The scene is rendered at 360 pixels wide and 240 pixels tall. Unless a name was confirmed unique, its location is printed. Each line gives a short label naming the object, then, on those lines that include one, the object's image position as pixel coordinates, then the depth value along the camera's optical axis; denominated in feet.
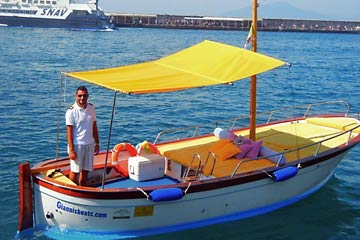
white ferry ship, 321.32
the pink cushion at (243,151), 38.47
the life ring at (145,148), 36.58
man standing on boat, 31.58
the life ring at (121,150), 37.86
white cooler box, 35.14
